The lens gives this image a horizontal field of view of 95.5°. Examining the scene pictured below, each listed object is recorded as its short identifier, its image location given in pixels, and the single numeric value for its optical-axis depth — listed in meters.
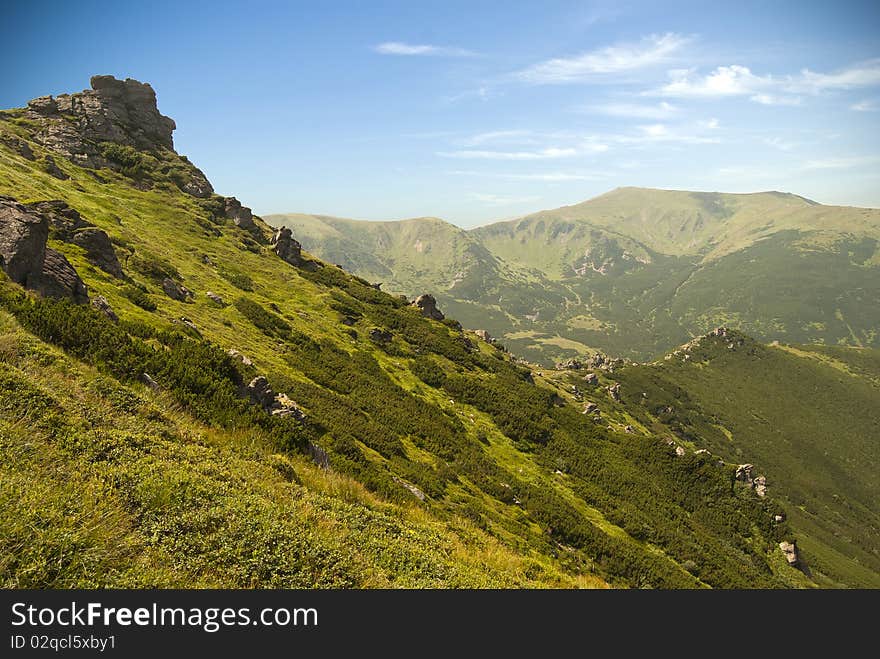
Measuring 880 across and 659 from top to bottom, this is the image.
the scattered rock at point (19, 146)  52.12
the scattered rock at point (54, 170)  51.03
